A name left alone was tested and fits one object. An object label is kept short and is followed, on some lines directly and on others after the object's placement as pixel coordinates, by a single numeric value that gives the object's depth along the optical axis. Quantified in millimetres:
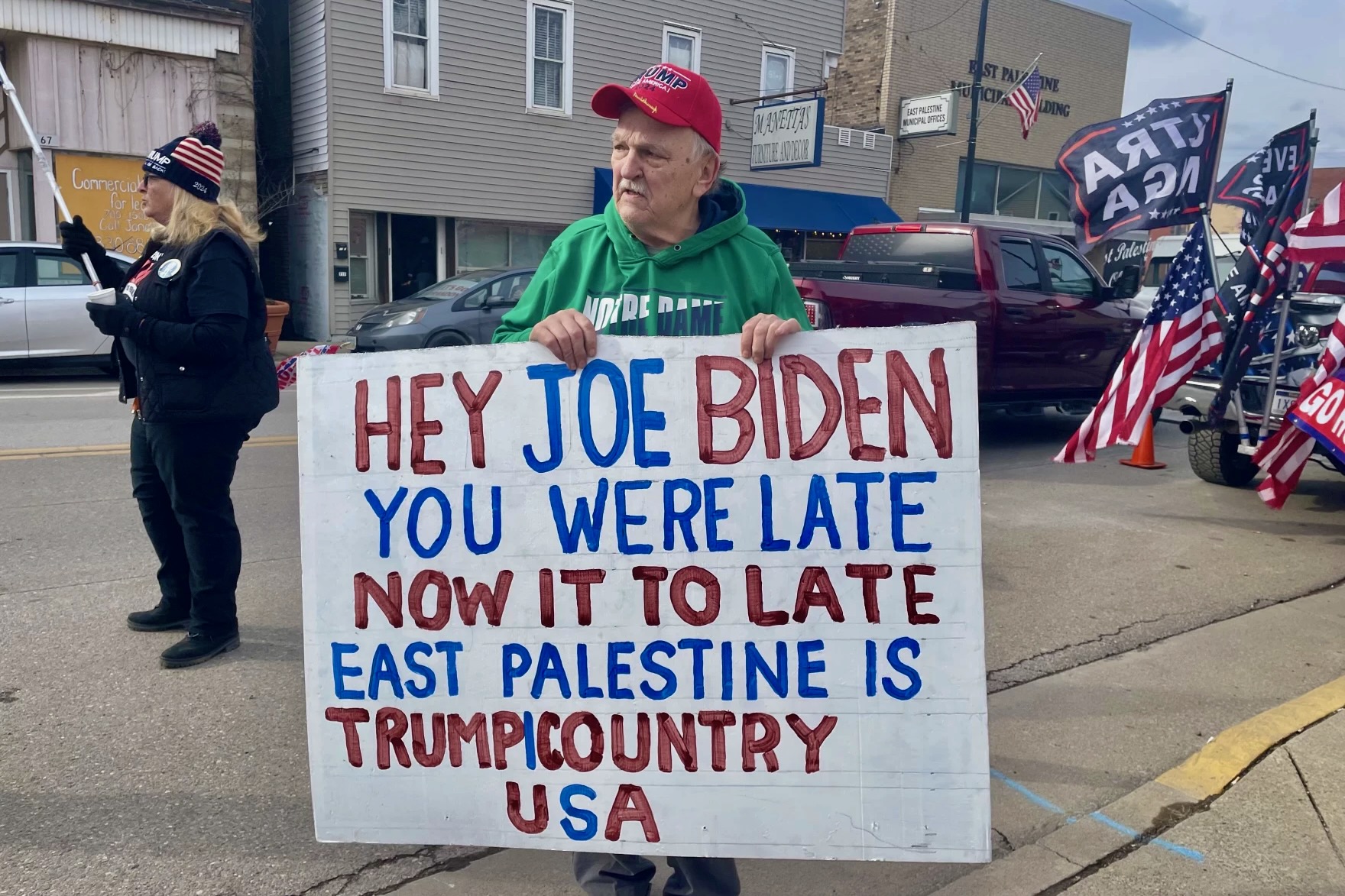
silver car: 11516
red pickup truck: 8320
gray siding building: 16797
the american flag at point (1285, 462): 6086
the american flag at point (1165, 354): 6551
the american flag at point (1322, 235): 5871
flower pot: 5461
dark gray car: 12461
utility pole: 19109
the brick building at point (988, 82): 23641
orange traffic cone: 8805
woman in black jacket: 3713
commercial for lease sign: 15133
